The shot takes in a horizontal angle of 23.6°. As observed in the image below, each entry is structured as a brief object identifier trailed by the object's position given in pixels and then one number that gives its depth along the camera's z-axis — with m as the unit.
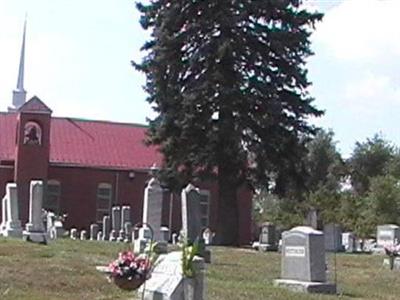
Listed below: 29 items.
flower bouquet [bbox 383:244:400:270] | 26.28
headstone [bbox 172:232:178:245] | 45.20
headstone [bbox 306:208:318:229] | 41.32
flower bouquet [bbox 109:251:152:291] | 11.76
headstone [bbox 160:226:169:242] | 26.84
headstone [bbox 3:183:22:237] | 31.48
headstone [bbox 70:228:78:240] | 43.46
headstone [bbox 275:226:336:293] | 17.28
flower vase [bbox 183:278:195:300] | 11.41
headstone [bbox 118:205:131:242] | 38.65
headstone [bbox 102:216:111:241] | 43.16
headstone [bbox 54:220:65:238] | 38.20
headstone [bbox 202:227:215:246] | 38.80
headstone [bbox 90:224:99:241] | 46.19
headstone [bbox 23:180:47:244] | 27.72
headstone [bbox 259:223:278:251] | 40.18
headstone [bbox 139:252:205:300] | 11.45
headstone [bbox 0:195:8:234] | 33.14
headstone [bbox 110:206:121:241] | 40.28
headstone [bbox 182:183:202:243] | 20.83
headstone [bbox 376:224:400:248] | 41.43
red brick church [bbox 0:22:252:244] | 52.38
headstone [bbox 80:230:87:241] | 45.95
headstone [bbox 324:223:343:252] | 37.03
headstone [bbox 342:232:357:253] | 44.12
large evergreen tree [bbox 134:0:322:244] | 39.72
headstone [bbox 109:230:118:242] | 39.77
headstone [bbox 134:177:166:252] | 26.52
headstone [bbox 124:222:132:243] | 36.22
